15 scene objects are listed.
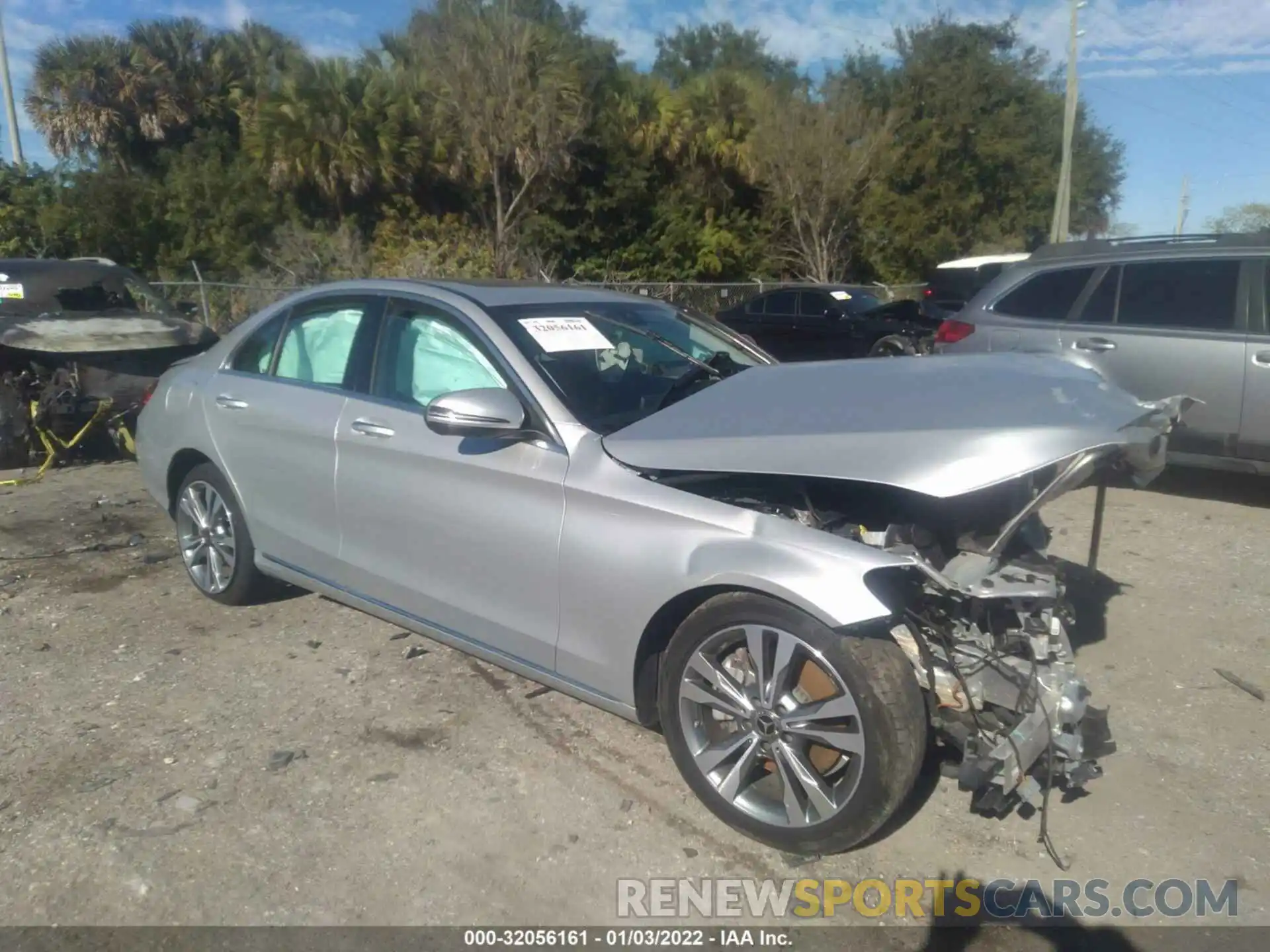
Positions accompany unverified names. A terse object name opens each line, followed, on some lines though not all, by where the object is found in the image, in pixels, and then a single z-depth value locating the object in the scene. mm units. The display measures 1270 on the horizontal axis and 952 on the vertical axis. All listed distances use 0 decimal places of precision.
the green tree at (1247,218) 55906
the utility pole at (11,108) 25000
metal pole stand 4068
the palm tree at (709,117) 27062
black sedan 15688
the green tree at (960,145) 31250
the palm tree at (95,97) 27344
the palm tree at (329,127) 22859
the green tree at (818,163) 26578
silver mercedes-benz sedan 3092
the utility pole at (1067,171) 26172
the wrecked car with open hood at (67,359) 8594
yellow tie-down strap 8719
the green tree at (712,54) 41625
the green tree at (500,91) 21625
